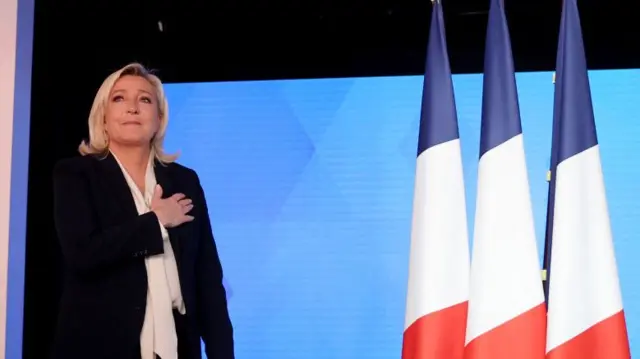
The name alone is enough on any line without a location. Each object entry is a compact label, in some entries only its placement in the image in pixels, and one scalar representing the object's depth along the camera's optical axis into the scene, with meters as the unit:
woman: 4.17
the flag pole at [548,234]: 4.64
